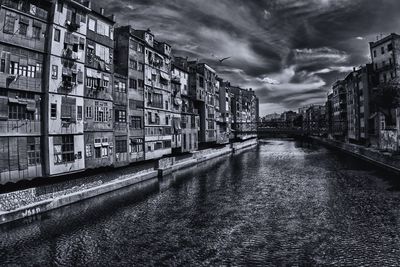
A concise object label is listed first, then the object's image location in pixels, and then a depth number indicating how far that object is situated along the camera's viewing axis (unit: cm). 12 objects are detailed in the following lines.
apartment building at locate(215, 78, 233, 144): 8999
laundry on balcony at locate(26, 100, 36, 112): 2805
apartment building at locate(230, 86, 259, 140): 12231
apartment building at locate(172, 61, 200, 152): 6081
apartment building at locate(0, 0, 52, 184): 2588
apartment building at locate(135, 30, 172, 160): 4704
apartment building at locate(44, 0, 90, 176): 2988
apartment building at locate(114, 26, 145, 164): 4188
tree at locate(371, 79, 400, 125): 5931
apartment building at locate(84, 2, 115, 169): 3506
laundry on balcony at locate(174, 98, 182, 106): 5757
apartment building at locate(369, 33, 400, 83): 6631
